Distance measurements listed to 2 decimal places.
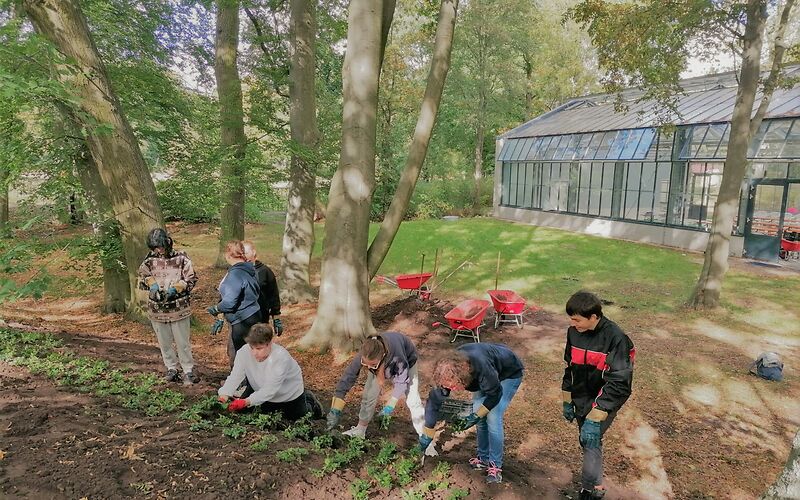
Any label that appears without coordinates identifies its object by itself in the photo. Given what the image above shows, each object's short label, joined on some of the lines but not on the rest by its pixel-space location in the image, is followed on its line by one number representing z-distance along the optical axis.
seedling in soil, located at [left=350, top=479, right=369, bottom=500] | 2.97
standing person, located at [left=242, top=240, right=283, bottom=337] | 5.27
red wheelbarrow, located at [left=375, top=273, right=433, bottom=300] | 8.99
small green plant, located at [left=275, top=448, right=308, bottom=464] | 3.22
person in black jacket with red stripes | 3.24
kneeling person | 3.71
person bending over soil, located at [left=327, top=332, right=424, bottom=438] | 3.69
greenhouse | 14.30
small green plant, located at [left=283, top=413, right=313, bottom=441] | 3.77
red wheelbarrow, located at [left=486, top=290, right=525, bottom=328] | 7.96
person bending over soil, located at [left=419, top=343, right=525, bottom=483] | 3.27
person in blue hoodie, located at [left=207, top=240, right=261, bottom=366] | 4.69
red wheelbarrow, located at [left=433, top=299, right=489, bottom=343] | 7.09
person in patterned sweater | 4.60
